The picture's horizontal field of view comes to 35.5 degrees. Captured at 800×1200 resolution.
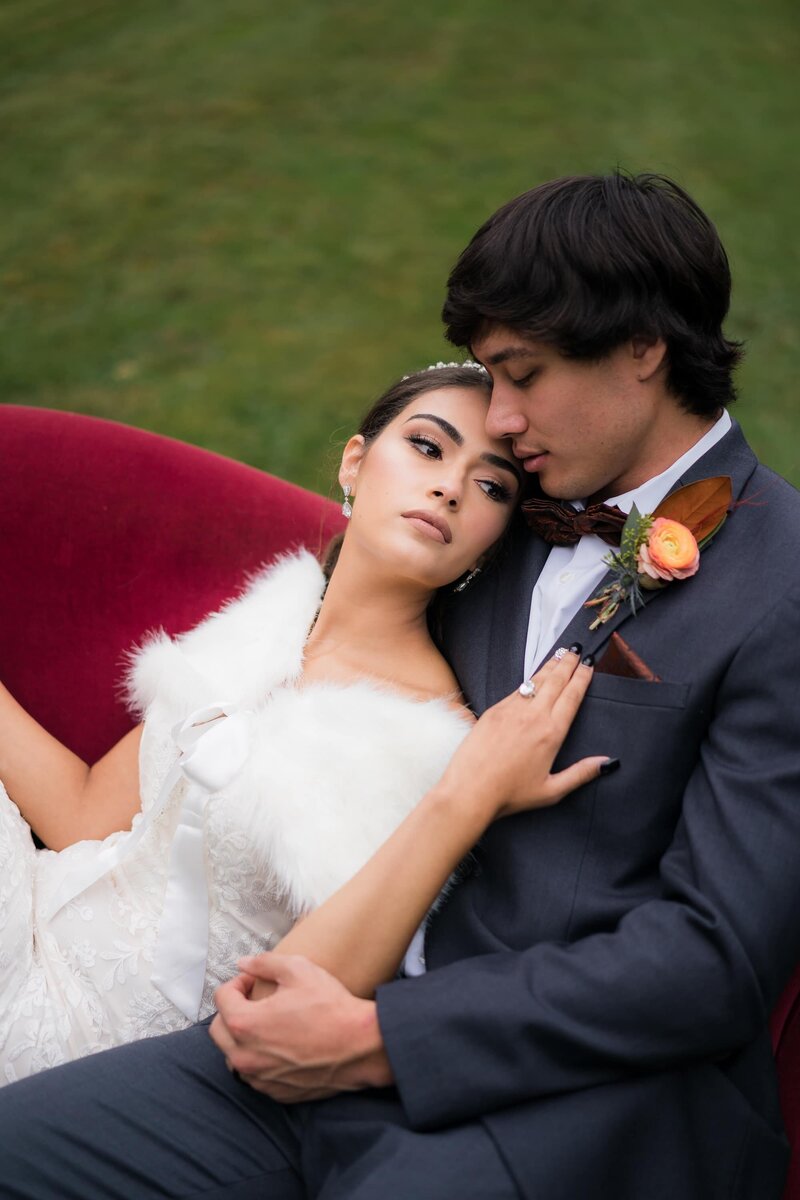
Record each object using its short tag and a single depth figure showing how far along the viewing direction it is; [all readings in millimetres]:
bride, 2332
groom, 2090
